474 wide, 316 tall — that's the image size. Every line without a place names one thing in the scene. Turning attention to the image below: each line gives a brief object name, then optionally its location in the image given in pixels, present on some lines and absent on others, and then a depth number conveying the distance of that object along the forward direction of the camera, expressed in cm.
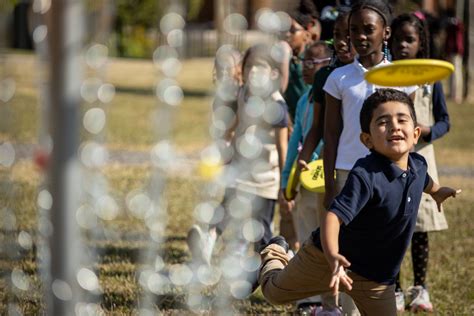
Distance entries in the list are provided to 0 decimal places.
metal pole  322
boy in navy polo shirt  621
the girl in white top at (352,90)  747
